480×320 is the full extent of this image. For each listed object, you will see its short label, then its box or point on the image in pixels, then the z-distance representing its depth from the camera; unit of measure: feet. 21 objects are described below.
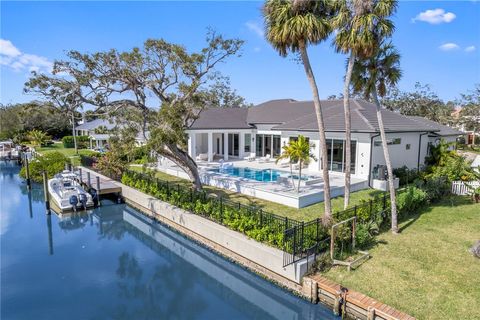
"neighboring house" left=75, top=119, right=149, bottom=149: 148.09
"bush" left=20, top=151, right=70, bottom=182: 89.37
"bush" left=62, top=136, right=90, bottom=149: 164.14
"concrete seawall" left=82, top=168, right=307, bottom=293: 33.67
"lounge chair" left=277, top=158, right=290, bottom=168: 82.63
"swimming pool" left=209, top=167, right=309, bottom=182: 68.74
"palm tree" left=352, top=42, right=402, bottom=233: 41.93
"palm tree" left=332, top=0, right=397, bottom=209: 37.27
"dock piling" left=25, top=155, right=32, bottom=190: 85.35
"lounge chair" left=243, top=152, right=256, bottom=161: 92.55
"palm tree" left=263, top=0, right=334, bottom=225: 35.32
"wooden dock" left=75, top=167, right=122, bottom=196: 69.82
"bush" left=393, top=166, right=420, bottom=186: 66.80
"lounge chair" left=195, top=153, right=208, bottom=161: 95.03
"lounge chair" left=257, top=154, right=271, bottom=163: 89.18
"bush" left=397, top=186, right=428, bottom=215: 47.09
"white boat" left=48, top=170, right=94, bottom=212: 64.03
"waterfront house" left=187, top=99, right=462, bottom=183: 64.59
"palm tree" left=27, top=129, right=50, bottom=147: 160.25
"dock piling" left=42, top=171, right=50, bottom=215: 63.00
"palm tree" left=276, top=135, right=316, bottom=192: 54.09
